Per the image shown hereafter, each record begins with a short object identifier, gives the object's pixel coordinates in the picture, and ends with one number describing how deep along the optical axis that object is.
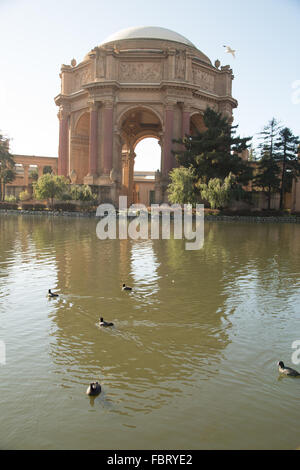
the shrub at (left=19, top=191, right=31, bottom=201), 48.62
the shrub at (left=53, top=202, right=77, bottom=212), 39.94
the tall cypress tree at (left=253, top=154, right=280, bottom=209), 42.53
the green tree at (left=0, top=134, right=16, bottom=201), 53.97
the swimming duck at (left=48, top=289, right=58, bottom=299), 8.21
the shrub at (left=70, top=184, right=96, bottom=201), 40.31
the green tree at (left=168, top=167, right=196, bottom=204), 37.28
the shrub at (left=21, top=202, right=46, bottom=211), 41.44
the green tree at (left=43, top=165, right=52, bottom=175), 68.76
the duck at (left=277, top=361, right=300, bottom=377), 4.92
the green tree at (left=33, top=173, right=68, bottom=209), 39.75
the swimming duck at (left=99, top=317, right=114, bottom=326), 6.55
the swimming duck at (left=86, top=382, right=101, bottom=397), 4.41
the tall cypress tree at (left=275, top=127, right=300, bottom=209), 44.03
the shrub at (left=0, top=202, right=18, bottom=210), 43.56
